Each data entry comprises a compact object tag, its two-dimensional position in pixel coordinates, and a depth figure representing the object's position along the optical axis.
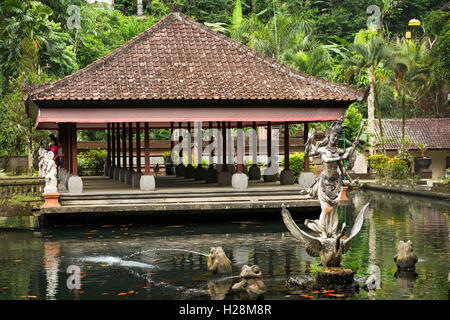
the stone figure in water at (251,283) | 11.85
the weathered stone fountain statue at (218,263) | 13.87
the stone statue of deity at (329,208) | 12.62
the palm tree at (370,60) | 42.69
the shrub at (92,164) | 40.16
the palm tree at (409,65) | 43.12
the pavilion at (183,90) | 24.09
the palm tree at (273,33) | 43.28
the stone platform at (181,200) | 22.70
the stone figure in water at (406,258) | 13.90
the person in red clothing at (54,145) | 26.50
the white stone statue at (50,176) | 22.36
